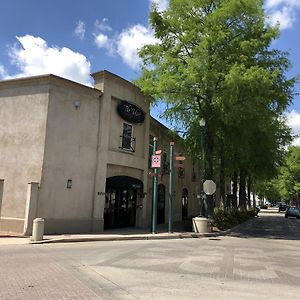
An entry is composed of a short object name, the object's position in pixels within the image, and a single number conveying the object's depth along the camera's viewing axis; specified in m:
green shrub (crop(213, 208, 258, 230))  18.37
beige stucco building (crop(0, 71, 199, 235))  13.44
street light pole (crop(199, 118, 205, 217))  16.44
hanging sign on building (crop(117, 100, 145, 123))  16.17
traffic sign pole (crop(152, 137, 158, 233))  15.35
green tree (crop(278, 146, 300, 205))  50.99
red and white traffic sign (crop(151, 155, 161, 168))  15.39
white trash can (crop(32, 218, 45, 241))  11.38
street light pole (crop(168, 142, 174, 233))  15.90
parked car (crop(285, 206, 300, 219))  40.56
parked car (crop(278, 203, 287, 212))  64.93
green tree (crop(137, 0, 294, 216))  15.58
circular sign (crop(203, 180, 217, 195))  16.20
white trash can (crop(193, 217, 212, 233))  15.98
